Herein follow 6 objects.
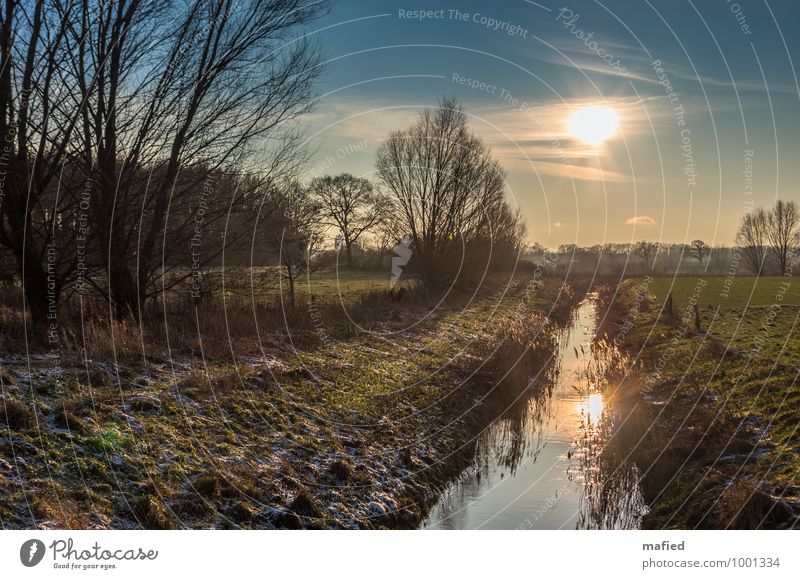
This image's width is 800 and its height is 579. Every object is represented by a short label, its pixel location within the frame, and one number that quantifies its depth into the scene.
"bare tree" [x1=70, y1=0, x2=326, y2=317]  17.58
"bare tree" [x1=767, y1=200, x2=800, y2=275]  74.56
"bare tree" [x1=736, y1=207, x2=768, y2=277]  79.44
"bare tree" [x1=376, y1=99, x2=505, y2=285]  43.47
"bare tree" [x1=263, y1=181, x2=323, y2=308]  25.16
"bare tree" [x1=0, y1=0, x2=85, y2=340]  16.23
